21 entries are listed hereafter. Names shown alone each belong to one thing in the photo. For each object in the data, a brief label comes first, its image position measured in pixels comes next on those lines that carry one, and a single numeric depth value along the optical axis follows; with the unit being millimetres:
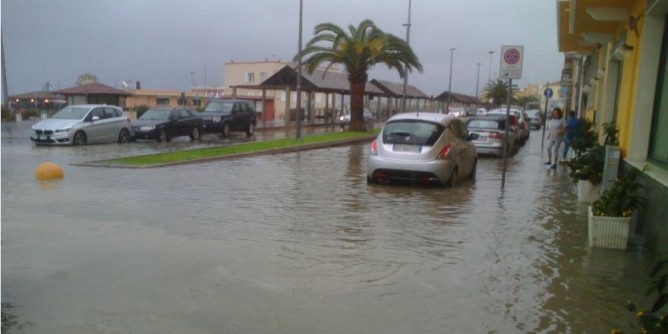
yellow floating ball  12852
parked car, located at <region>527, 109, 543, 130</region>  48844
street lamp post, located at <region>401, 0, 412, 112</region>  36625
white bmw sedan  21688
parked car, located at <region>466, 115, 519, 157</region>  19969
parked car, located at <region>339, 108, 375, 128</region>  40100
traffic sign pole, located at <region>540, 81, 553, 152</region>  37234
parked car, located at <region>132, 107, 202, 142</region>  25016
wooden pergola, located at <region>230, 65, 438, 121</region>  38344
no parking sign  12594
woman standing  16469
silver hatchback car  12148
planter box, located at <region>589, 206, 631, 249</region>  7262
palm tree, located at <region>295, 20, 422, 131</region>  31000
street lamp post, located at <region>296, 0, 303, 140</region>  25141
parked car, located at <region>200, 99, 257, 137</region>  29375
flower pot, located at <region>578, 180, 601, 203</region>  10695
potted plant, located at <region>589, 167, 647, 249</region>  7207
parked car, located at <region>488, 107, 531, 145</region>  27441
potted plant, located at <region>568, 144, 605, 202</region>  10000
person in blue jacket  15828
